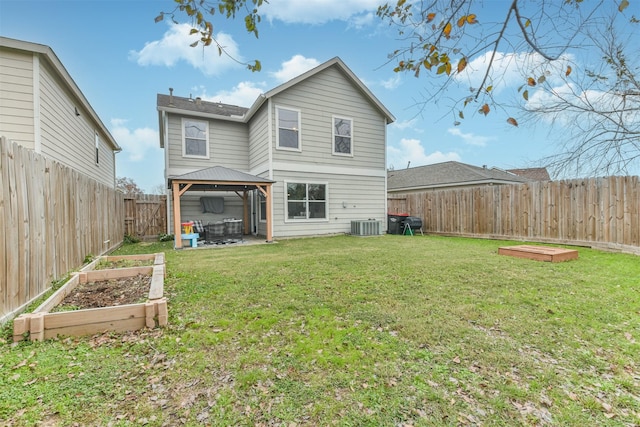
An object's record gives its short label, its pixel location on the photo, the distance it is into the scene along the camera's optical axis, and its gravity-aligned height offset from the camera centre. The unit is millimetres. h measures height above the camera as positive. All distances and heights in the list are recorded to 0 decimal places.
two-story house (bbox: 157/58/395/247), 10781 +2323
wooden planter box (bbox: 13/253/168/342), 2676 -1064
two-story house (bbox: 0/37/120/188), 5992 +2557
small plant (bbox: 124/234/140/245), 10565 -1026
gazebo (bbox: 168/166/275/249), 8656 +933
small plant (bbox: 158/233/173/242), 10805 -992
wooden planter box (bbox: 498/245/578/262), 6156 -1019
